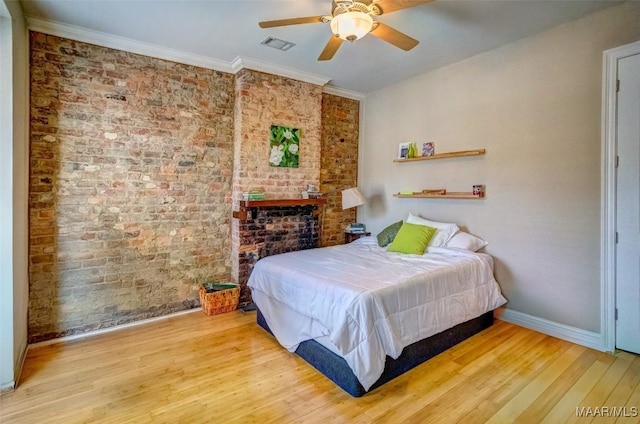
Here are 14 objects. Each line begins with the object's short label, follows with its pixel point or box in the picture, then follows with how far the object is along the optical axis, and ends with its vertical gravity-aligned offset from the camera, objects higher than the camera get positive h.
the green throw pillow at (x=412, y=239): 3.42 -0.31
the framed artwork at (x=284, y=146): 3.96 +0.77
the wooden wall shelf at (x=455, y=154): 3.46 +0.62
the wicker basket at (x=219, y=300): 3.47 -0.99
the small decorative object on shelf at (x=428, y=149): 3.96 +0.75
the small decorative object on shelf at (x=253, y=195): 3.67 +0.16
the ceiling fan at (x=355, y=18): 2.09 +1.27
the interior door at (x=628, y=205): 2.54 +0.04
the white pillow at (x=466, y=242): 3.39 -0.34
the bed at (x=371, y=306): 2.11 -0.74
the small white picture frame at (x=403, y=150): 4.24 +0.78
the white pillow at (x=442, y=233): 3.54 -0.25
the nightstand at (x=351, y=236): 4.59 -0.37
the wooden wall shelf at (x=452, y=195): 3.51 +0.16
